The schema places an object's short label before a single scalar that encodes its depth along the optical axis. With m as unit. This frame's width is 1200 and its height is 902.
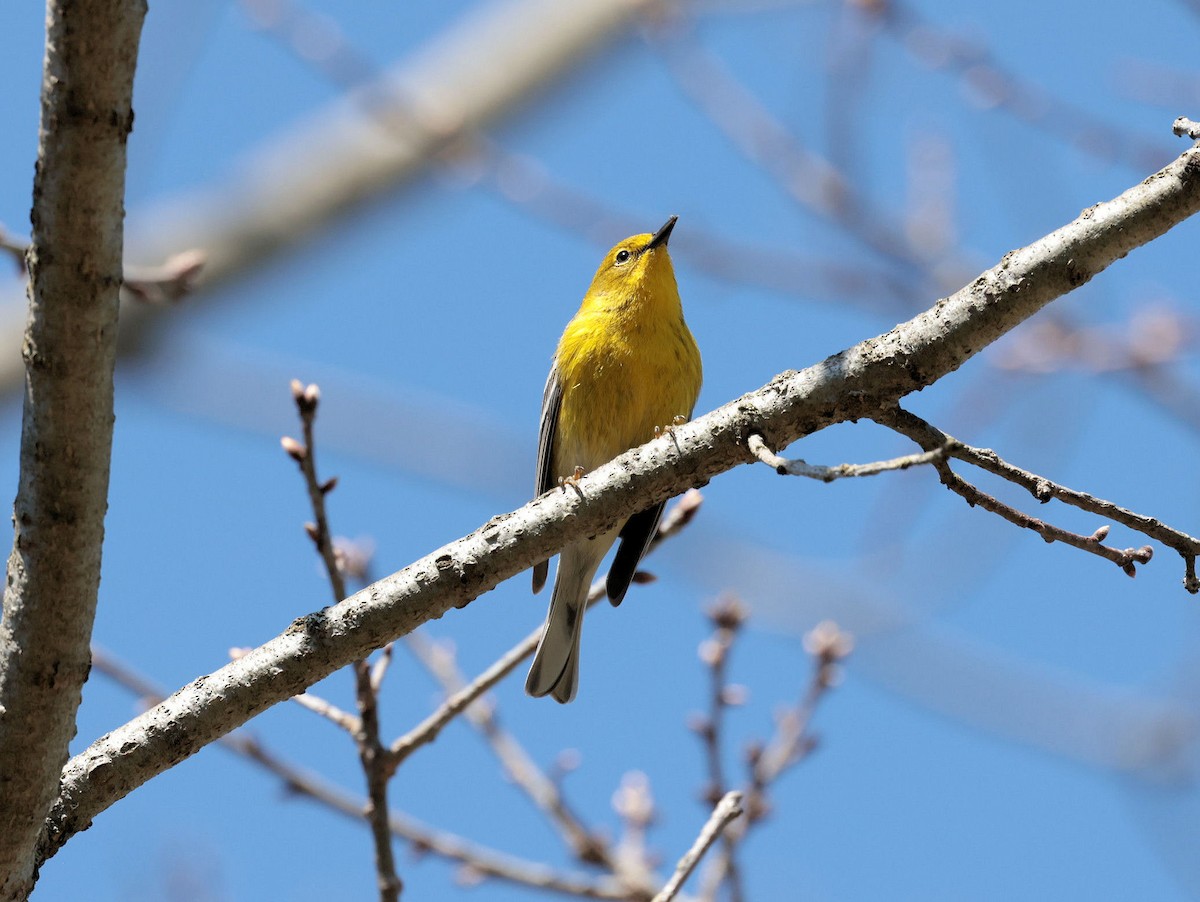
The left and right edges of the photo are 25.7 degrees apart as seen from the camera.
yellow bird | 11.12
